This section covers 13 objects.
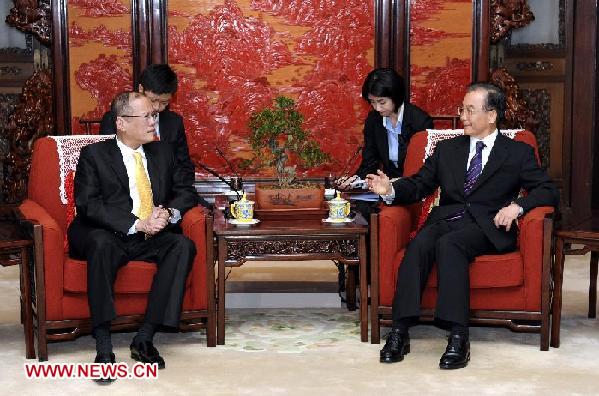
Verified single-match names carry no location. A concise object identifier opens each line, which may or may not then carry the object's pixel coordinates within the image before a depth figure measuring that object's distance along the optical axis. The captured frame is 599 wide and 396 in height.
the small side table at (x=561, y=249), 3.80
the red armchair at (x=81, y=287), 3.65
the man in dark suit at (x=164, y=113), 4.80
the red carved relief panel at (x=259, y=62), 6.33
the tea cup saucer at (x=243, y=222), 3.98
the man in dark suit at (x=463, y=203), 3.66
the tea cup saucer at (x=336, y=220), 4.01
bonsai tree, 4.09
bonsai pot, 4.12
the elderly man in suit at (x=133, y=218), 3.60
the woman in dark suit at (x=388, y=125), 4.76
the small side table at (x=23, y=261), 3.66
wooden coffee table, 3.88
